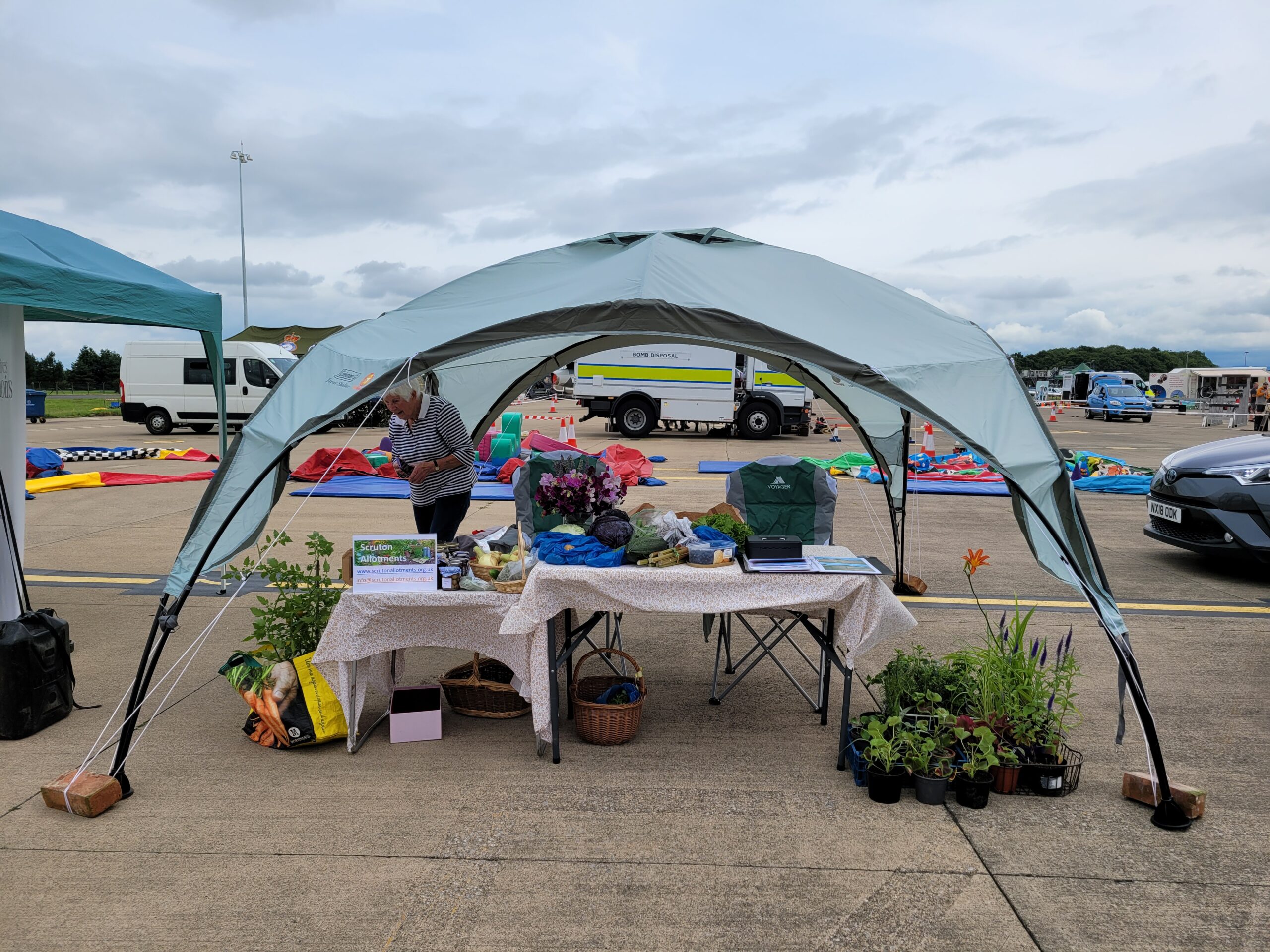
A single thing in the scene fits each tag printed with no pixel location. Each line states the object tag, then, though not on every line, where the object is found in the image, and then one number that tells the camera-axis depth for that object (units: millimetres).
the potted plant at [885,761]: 3482
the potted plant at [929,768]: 3488
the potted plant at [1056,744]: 3562
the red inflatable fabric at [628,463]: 12820
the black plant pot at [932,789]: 3480
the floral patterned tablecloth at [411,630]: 3822
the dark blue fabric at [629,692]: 4098
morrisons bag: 3895
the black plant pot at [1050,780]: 3561
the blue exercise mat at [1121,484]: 12812
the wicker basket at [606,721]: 3967
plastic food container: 3928
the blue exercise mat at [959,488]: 12500
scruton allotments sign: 3883
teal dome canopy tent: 3541
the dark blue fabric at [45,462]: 12617
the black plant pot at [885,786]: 3475
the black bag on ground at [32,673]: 3943
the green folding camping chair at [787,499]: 5430
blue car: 31766
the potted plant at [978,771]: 3457
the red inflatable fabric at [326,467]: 12766
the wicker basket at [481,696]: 4312
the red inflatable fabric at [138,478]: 12273
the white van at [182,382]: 19453
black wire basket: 3561
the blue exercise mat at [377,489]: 11406
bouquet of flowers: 4285
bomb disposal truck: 19531
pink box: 4031
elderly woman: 5305
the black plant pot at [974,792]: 3453
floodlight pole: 42250
